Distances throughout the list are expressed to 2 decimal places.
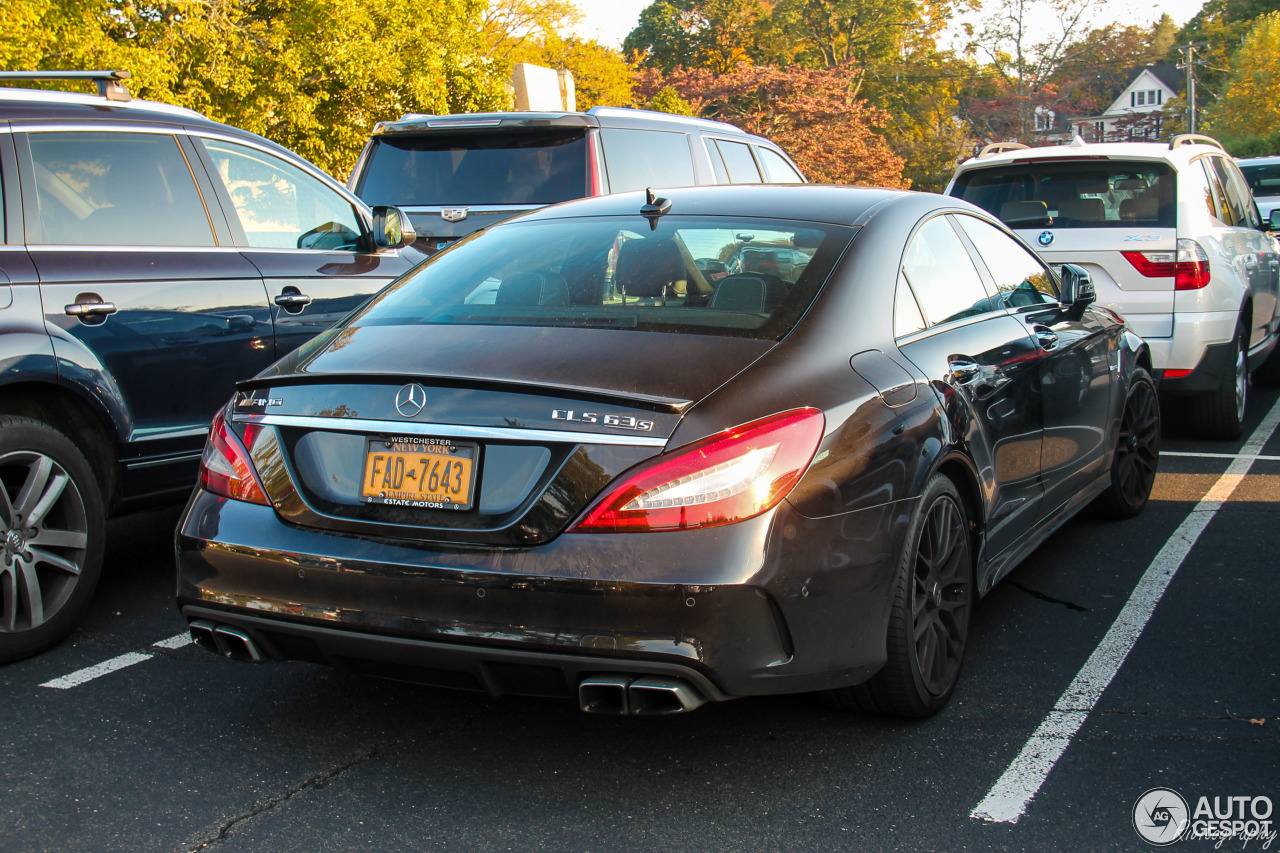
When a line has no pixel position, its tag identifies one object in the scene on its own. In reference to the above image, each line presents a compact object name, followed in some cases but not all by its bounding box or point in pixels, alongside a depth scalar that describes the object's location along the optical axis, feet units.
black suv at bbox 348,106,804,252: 25.03
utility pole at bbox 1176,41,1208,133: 208.31
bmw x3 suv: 23.68
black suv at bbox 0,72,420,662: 13.37
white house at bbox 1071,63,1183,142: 369.91
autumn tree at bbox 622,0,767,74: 221.66
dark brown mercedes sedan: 9.05
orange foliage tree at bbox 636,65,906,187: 165.58
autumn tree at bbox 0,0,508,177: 60.23
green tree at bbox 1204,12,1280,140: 200.44
